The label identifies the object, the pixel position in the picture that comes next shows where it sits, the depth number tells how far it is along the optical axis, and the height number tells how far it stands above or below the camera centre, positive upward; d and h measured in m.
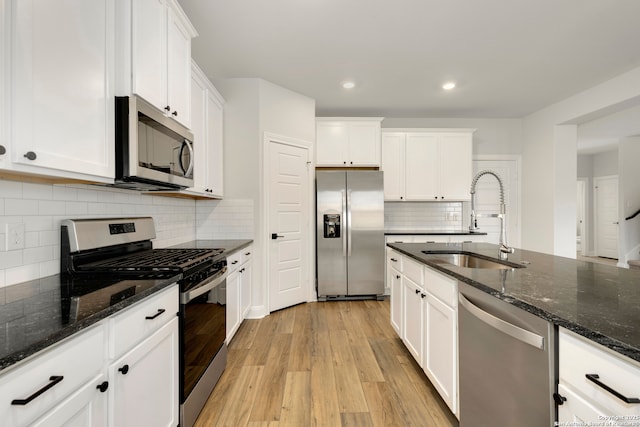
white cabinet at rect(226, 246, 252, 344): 2.44 -0.71
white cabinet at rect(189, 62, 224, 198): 2.56 +0.76
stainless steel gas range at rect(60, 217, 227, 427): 1.33 -0.31
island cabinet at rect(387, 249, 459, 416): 1.56 -0.71
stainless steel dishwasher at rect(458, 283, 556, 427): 0.94 -0.58
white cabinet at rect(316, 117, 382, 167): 4.25 +1.02
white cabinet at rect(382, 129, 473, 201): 4.50 +0.73
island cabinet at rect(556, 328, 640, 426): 0.69 -0.45
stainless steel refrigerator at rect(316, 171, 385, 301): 3.93 -0.29
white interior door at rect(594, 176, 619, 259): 7.43 -0.09
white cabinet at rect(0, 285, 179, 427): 0.70 -0.50
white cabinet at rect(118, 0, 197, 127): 1.45 +0.90
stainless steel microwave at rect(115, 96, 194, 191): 1.43 +0.36
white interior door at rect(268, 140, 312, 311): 3.52 -0.15
